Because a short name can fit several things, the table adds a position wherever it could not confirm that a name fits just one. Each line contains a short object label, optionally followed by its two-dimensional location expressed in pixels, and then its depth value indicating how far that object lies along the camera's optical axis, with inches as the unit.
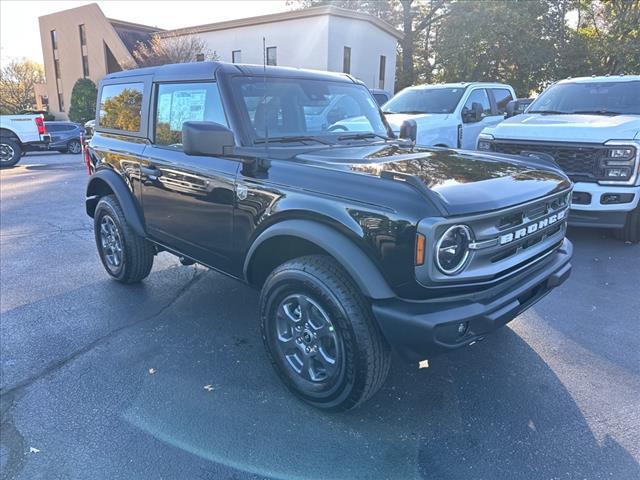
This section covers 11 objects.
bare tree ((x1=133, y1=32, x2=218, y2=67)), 957.2
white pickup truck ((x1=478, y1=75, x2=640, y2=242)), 212.2
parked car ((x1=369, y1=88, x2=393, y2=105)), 478.0
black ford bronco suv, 94.4
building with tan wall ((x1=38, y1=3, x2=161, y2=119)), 1152.2
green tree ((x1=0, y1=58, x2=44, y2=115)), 1670.8
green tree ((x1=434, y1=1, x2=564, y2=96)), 904.9
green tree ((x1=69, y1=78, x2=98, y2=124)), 1198.3
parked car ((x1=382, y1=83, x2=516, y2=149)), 317.4
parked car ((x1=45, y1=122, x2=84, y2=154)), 757.3
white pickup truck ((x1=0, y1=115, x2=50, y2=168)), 593.9
